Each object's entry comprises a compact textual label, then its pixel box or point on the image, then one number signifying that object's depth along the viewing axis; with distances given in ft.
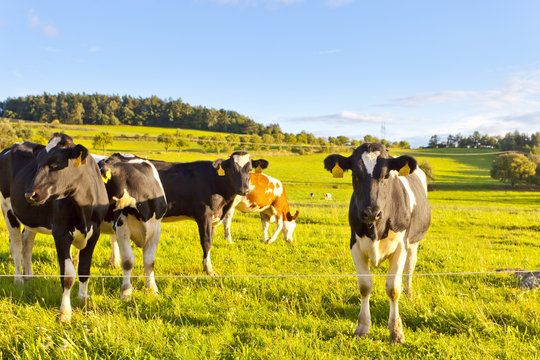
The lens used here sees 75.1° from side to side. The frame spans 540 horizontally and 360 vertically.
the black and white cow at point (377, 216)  12.37
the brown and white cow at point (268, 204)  32.24
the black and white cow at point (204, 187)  23.99
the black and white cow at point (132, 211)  17.65
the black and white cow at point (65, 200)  13.21
